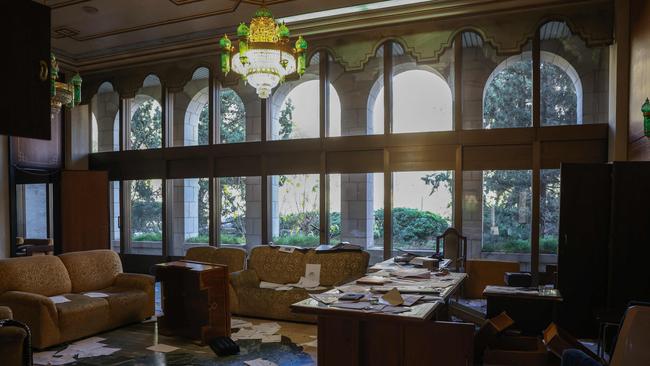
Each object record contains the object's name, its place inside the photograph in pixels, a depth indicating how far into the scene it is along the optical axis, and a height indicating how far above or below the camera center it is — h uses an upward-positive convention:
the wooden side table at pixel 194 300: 4.73 -1.40
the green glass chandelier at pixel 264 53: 4.34 +1.18
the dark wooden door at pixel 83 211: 7.91 -0.67
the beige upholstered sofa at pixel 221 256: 6.20 -1.16
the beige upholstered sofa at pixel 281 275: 5.57 -1.34
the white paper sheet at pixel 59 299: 4.82 -1.38
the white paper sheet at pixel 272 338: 4.78 -1.79
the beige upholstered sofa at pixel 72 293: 4.53 -1.38
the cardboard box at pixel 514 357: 3.14 -1.29
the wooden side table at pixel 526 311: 3.96 -1.21
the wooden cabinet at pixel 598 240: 4.59 -0.70
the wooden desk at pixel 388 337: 2.88 -1.11
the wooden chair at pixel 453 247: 5.94 -0.98
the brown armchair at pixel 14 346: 2.70 -1.05
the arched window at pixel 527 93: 6.01 +1.11
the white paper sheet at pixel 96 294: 5.21 -1.42
